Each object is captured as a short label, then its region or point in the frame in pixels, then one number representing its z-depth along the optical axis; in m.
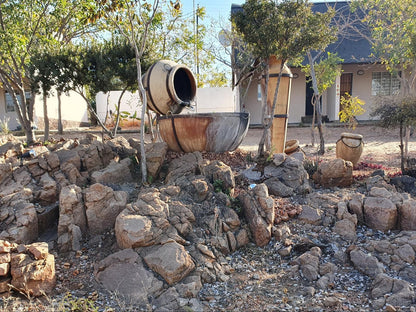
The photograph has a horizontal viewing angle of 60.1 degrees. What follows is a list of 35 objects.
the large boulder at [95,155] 5.64
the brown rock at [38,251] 3.56
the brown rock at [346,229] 4.38
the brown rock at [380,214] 4.56
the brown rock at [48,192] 4.79
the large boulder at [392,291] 3.17
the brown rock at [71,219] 4.11
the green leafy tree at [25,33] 7.79
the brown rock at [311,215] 4.70
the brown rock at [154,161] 5.60
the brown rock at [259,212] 4.32
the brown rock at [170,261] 3.55
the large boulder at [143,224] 3.82
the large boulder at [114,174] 5.23
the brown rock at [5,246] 3.50
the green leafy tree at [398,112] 6.39
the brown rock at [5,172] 5.14
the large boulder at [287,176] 5.49
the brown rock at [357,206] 4.74
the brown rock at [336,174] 5.86
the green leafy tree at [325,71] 11.22
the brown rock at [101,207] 4.34
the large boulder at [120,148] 6.09
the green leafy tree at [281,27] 6.09
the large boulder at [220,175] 4.96
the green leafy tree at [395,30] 9.30
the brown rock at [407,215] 4.50
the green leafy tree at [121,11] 5.33
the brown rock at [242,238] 4.27
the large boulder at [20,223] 4.07
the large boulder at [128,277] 3.38
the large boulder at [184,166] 5.34
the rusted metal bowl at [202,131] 5.95
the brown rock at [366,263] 3.65
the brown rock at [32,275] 3.41
